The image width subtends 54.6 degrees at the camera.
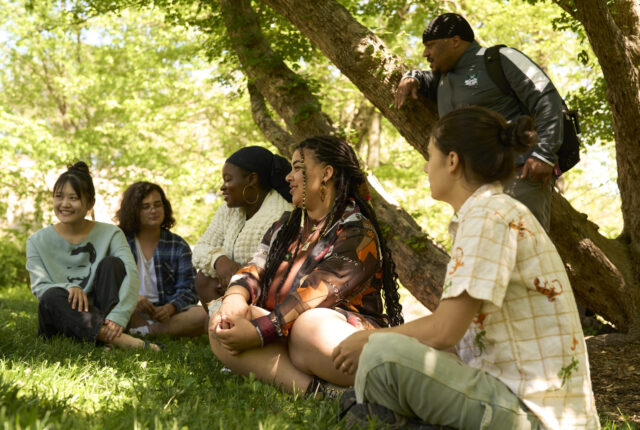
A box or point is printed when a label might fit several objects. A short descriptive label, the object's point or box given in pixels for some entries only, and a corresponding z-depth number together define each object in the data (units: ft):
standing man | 12.10
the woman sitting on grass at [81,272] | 15.01
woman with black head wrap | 15.84
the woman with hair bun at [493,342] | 7.14
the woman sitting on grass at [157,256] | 18.90
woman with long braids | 10.46
